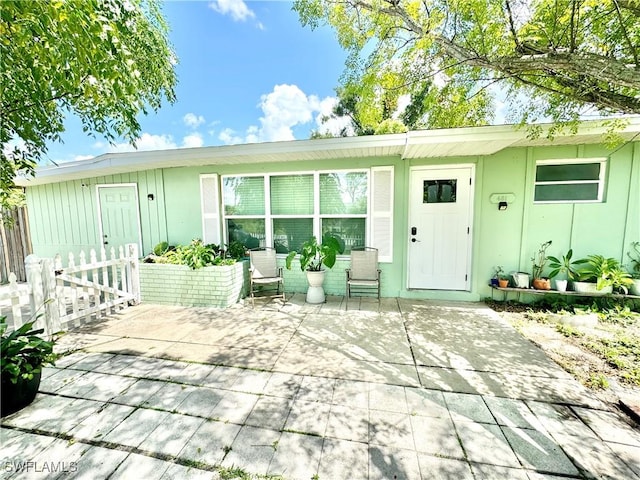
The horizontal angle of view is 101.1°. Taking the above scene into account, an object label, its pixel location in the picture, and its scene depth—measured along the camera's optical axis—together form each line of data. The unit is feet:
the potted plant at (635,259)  12.62
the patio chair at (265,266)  14.35
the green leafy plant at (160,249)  16.11
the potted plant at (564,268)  12.85
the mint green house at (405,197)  12.68
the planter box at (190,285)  13.37
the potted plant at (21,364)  5.87
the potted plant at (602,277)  12.03
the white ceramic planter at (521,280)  13.16
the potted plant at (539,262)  13.34
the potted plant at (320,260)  13.92
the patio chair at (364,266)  14.33
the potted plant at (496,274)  13.79
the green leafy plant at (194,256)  13.53
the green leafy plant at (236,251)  15.76
